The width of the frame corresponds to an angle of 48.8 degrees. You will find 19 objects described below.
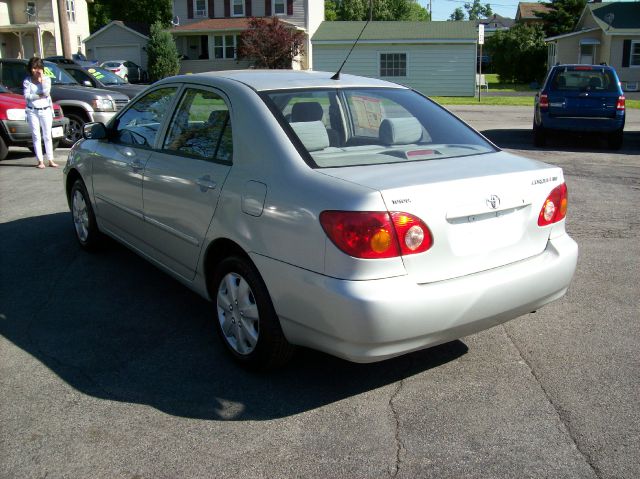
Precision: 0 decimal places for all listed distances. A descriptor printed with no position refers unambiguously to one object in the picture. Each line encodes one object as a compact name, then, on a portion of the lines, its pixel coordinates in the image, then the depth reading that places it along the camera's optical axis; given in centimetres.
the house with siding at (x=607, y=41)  4031
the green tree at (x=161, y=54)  4294
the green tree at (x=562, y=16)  5394
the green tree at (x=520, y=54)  4656
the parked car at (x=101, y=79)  1723
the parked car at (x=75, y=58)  2712
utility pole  2773
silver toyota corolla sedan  338
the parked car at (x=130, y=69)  4322
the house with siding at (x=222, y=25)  4397
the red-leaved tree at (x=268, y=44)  3706
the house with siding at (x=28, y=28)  4819
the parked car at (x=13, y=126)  1245
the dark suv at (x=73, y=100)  1452
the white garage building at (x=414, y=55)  3844
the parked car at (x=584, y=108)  1431
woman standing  1161
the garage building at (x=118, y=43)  5116
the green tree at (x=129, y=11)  6756
